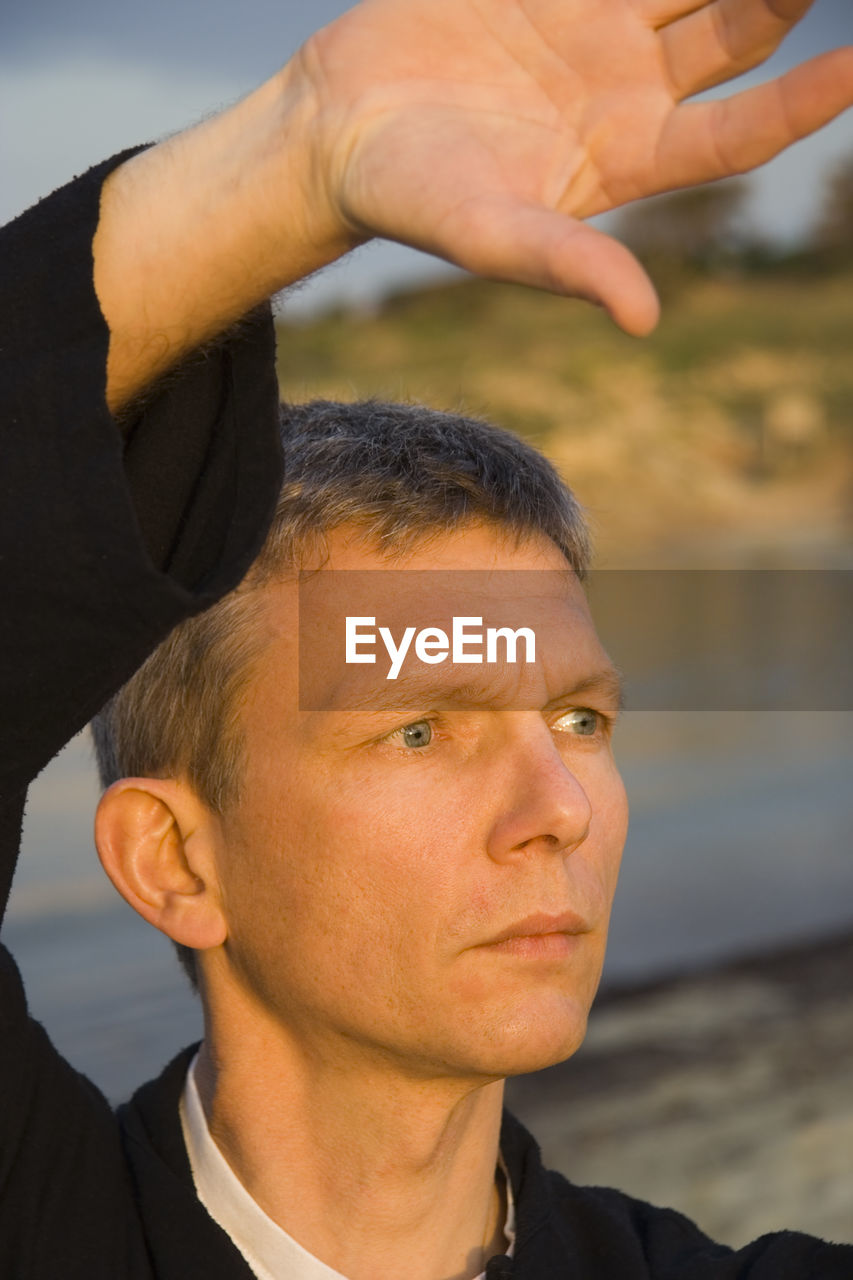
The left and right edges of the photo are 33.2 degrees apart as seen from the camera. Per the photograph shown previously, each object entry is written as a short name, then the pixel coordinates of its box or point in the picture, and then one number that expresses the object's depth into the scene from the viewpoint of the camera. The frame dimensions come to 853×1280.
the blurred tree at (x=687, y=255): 38.50
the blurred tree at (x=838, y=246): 42.91
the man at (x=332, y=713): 1.13
